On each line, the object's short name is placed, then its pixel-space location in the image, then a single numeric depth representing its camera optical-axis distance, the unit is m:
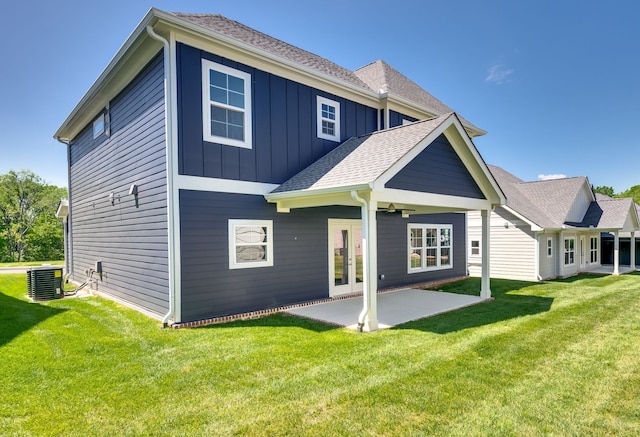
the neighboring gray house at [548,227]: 14.50
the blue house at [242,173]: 6.48
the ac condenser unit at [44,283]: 8.93
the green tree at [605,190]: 60.30
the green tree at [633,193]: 50.79
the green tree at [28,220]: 34.56
